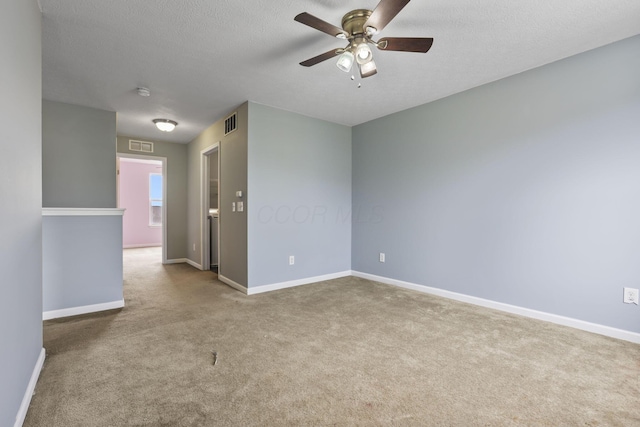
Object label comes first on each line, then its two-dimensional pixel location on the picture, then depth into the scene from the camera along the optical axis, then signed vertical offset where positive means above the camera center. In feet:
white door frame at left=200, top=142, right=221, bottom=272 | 17.15 -0.17
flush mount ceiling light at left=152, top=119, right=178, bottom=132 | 14.25 +4.28
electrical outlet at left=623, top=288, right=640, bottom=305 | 7.56 -2.25
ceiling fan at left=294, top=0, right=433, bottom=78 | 5.66 +3.88
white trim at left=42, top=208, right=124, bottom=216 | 9.09 -0.11
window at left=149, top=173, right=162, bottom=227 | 27.91 +0.90
